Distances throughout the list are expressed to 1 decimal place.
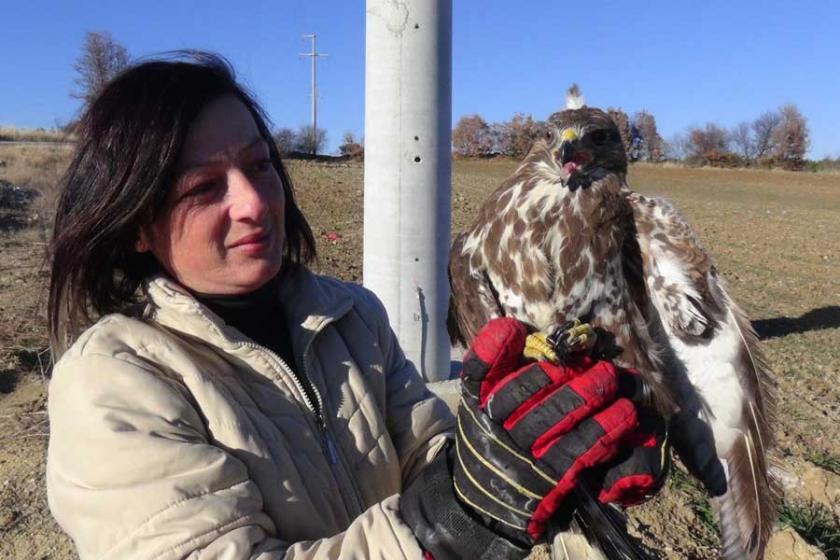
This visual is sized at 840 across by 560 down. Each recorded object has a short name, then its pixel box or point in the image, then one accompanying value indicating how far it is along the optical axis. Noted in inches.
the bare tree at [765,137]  1761.8
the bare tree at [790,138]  1803.6
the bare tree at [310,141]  1433.6
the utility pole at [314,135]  1503.9
